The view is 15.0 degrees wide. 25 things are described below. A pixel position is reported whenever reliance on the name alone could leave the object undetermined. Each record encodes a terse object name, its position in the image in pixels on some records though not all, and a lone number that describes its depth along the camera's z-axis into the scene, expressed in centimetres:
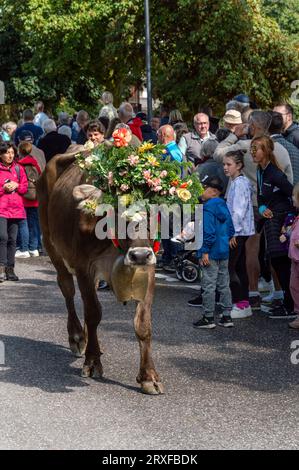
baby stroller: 1474
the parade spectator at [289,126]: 1330
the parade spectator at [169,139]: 1502
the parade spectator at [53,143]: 1930
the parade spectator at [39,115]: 2448
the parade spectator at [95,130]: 1330
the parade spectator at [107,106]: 2093
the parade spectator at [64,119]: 2269
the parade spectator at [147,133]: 1809
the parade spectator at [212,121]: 1867
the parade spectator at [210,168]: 1326
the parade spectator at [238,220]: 1211
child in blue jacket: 1155
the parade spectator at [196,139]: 1582
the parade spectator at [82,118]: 2007
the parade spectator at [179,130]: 1736
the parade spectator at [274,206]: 1198
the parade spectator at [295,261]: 1145
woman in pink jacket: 1568
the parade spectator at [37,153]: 1823
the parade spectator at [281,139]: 1260
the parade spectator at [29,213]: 1792
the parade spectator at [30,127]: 2184
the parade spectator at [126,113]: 1819
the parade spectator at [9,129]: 2155
